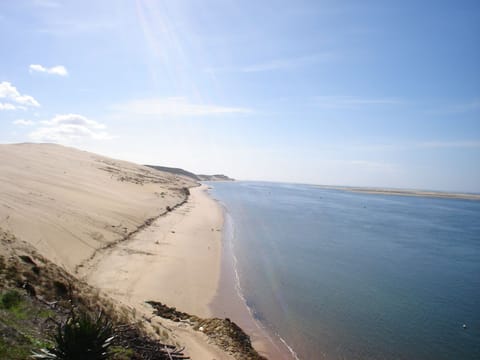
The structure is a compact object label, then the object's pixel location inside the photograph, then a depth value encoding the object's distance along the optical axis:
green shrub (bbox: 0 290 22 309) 5.97
